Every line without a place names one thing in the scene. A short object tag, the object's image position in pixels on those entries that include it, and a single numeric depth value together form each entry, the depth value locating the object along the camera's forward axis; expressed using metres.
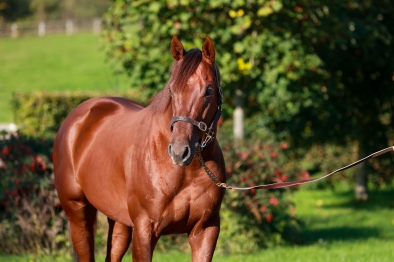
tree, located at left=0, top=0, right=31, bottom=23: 94.62
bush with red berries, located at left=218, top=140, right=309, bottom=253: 15.47
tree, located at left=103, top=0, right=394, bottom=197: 18.87
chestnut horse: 7.55
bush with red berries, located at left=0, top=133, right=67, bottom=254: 14.98
